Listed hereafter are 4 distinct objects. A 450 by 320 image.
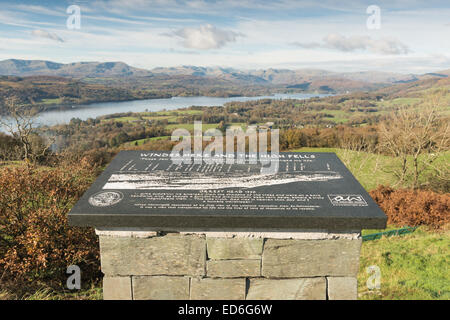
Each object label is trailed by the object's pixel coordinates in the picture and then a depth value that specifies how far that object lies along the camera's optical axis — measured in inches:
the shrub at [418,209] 465.9
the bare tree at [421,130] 645.3
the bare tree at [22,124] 497.5
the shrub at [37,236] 202.5
